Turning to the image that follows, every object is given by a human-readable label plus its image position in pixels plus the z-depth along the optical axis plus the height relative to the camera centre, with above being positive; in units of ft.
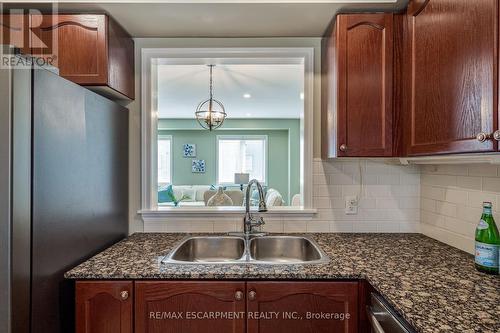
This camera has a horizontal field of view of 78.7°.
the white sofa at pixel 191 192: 22.72 -2.03
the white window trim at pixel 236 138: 25.00 +2.24
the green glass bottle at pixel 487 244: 3.86 -1.00
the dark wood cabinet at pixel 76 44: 5.05 +2.00
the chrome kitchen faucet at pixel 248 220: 5.73 -1.06
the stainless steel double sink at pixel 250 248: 5.79 -1.58
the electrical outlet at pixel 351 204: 6.23 -0.79
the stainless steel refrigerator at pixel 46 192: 3.09 -0.33
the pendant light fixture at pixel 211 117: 14.08 +2.27
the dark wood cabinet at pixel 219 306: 3.98 -1.86
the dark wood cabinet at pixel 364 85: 5.04 +1.34
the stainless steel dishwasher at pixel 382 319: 3.10 -1.69
